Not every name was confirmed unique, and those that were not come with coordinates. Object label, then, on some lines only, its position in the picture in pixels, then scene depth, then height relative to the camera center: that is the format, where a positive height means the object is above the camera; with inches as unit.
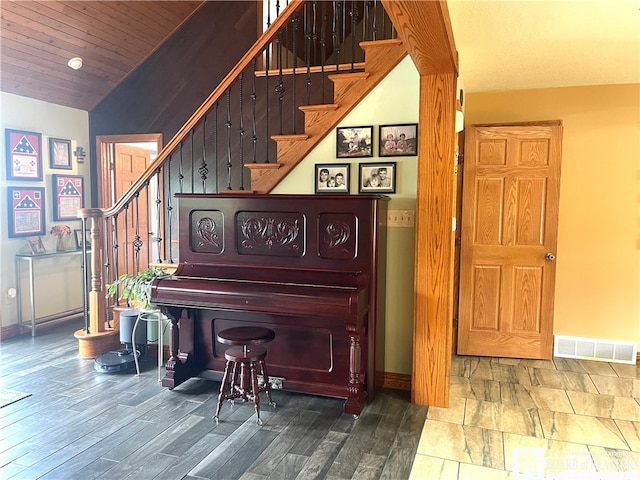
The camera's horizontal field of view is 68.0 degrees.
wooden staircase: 128.0 +27.6
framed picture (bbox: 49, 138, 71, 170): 196.4 +22.0
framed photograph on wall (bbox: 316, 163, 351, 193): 135.9 +8.9
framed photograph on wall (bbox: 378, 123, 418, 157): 128.8 +19.1
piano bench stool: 112.6 -37.4
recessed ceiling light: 181.8 +54.9
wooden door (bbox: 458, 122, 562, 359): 160.2 -9.8
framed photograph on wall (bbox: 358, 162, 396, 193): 131.3 +8.8
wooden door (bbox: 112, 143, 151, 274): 218.1 +9.7
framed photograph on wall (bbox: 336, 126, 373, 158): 132.6 +19.0
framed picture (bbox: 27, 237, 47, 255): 187.9 -15.9
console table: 181.3 -29.7
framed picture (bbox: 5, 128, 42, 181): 178.9 +19.6
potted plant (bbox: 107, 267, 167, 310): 141.5 -23.7
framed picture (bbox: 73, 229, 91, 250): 207.5 -13.7
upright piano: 116.4 -19.5
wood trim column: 117.6 -8.3
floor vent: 161.8 -47.5
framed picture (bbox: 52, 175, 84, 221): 198.7 +4.3
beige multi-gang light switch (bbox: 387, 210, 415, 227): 130.2 -2.3
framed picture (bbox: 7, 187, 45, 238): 181.5 -2.3
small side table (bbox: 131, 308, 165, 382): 141.0 -35.6
